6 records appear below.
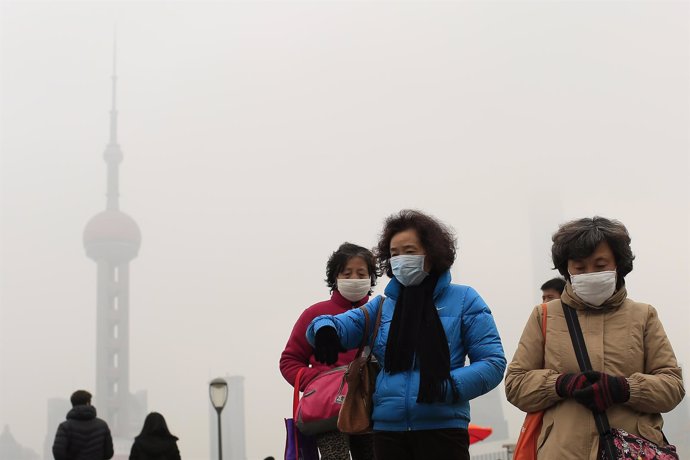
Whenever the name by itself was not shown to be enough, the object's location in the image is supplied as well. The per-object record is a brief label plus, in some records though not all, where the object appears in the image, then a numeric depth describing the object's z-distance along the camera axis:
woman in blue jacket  4.59
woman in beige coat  4.22
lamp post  21.77
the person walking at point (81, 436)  11.05
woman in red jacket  6.15
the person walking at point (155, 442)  10.35
